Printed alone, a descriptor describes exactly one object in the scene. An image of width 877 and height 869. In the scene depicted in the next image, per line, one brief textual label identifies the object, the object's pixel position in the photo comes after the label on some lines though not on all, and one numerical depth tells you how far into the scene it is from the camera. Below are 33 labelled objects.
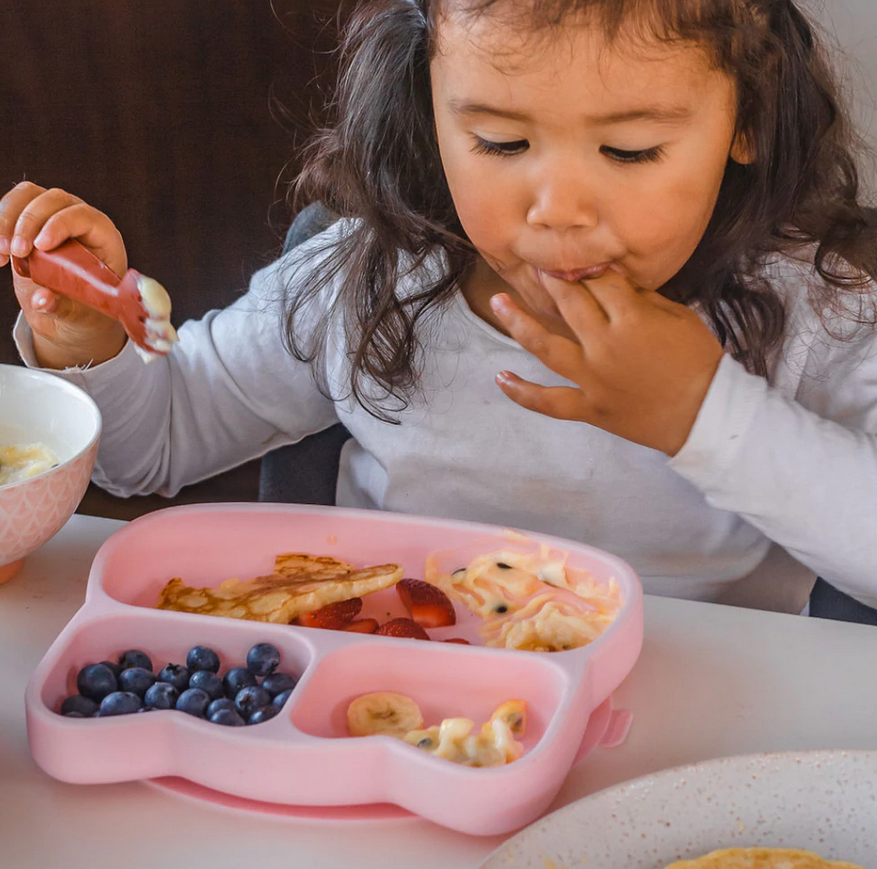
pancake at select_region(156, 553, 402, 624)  0.98
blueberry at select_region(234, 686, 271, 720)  0.84
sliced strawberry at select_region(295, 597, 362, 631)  0.98
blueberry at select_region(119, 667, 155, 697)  0.85
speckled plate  0.75
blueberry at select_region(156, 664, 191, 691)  0.86
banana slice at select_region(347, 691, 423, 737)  0.86
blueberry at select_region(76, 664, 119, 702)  0.84
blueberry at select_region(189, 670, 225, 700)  0.85
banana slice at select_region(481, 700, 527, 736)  0.85
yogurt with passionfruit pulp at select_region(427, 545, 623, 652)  0.97
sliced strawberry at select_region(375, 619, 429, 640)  0.95
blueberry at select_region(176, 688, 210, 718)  0.83
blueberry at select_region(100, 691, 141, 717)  0.82
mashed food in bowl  1.10
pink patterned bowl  0.97
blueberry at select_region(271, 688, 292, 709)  0.84
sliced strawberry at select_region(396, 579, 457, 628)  1.01
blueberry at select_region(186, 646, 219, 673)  0.89
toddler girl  0.98
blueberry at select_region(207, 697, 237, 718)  0.82
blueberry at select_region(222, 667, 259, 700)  0.86
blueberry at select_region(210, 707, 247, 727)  0.82
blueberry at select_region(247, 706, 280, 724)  0.83
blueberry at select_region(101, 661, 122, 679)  0.87
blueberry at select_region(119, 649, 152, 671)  0.88
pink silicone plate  0.77
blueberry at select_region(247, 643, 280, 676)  0.89
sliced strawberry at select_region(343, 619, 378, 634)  0.99
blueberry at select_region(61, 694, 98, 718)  0.82
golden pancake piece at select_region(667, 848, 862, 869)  0.74
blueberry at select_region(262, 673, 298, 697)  0.86
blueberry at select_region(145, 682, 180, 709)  0.83
